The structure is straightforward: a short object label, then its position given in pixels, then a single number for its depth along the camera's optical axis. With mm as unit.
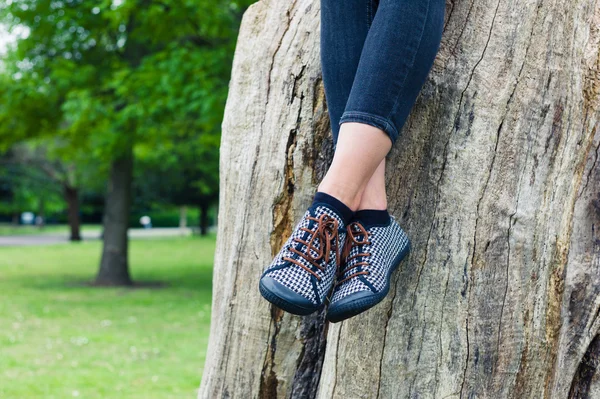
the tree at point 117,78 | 10000
